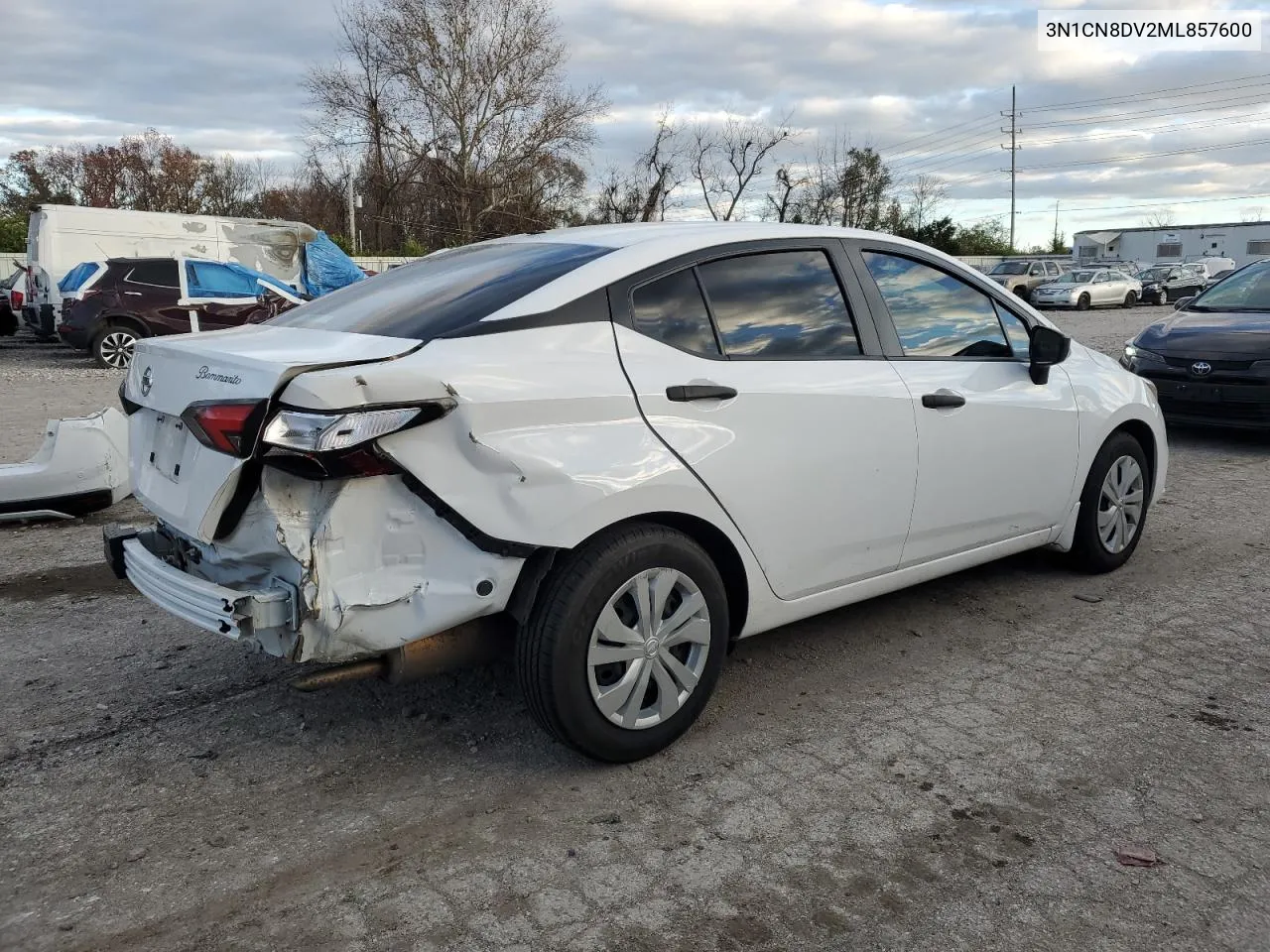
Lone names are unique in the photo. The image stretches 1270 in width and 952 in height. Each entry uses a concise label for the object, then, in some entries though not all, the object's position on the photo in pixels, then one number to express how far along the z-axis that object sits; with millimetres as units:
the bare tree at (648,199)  40097
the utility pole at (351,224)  41719
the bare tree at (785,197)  41406
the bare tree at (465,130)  39750
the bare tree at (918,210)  48938
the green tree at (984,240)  60562
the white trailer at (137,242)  17219
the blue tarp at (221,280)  15844
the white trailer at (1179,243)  59562
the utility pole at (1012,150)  67375
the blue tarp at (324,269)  20906
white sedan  2689
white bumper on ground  6109
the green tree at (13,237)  36094
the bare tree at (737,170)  40312
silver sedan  33906
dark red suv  15383
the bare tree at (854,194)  43031
